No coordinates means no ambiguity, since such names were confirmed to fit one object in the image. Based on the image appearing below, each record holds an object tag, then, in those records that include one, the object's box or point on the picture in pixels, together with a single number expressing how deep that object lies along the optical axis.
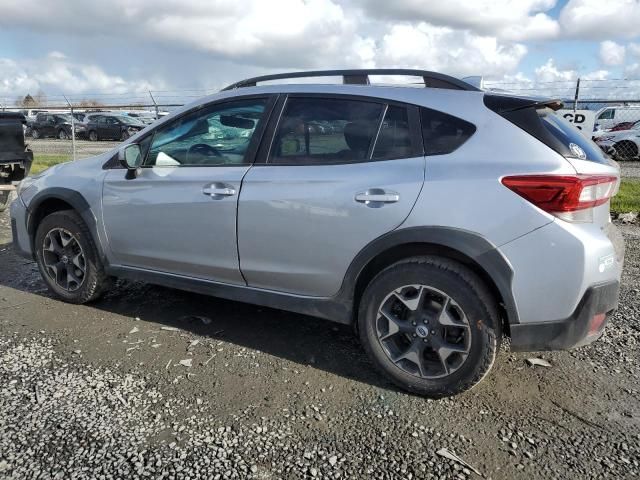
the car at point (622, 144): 17.95
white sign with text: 7.34
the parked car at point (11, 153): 7.84
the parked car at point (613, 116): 24.43
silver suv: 2.76
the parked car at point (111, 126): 29.58
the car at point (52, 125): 33.62
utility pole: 10.05
